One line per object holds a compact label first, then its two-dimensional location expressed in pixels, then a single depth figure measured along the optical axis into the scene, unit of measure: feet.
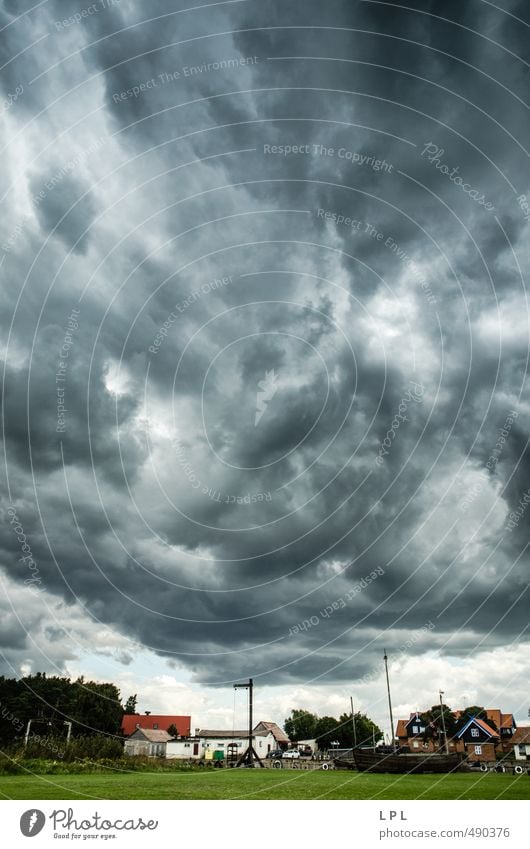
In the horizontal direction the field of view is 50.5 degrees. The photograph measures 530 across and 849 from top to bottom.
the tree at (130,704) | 370.12
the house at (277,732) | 282.81
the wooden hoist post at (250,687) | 125.45
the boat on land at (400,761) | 106.42
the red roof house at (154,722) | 310.18
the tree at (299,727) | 395.75
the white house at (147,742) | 246.49
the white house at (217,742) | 260.21
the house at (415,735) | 239.50
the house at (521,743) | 198.49
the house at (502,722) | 261.65
